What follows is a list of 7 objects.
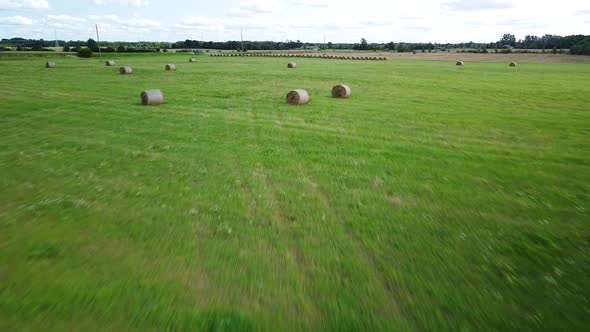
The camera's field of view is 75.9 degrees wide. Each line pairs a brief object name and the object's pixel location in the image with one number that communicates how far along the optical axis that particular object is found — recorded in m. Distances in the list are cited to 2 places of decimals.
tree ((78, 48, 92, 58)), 86.44
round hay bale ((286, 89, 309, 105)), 20.34
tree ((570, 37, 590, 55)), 88.57
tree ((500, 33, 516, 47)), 177.38
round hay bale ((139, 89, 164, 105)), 19.81
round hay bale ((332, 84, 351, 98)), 22.97
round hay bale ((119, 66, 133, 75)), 40.25
